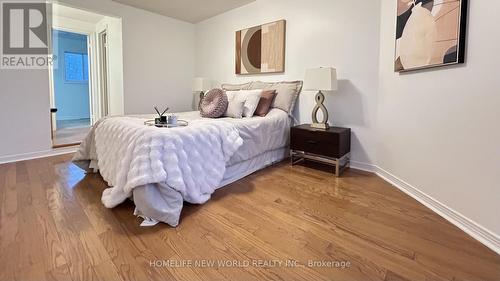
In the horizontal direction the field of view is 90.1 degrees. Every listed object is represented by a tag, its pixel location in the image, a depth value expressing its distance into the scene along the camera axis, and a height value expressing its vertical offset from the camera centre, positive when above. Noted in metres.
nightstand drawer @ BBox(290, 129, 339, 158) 2.67 -0.30
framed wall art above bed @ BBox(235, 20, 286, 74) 3.47 +0.99
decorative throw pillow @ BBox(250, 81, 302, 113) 3.27 +0.27
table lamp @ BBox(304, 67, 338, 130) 2.69 +0.36
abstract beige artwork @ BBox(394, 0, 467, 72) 1.70 +0.65
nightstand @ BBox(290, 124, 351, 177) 2.66 -0.32
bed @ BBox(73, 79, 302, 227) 1.67 -0.35
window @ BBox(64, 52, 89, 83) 6.46 +1.23
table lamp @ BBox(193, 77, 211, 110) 4.45 +0.55
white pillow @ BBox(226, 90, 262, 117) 3.06 +0.22
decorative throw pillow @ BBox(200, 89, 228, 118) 2.97 +0.13
